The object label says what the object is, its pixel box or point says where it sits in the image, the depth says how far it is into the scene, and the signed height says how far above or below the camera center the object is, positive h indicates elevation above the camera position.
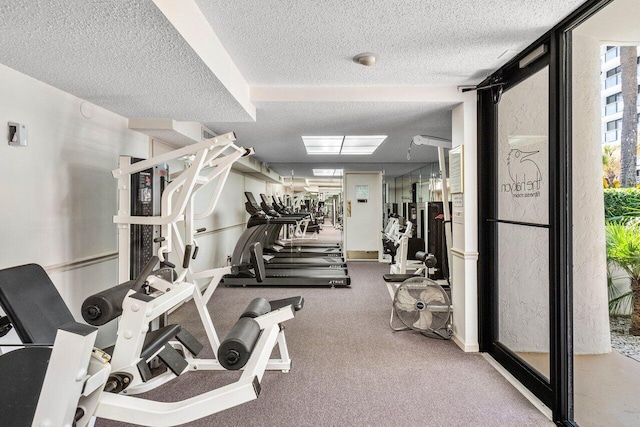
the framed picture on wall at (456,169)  3.05 +0.37
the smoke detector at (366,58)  2.44 +1.10
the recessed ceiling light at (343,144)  4.87 +1.06
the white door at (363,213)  7.82 -0.05
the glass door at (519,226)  2.47 -0.13
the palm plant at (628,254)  2.43 -0.34
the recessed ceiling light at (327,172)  9.21 +1.13
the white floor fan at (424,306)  3.28 -0.92
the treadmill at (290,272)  5.36 -1.02
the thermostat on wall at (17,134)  2.12 +0.51
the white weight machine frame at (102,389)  1.22 -0.70
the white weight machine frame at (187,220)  2.35 -0.05
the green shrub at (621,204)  2.16 +0.03
